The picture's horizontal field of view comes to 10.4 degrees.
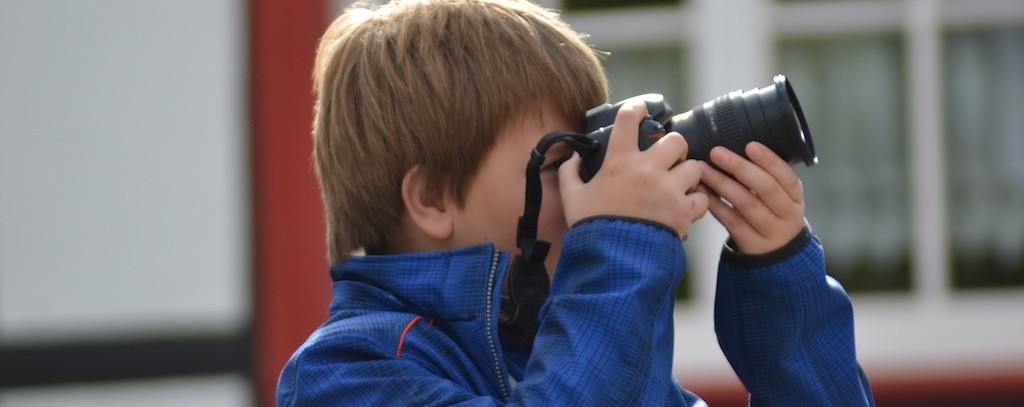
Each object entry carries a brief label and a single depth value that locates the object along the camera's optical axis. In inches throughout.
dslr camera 161.6
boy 159.6
